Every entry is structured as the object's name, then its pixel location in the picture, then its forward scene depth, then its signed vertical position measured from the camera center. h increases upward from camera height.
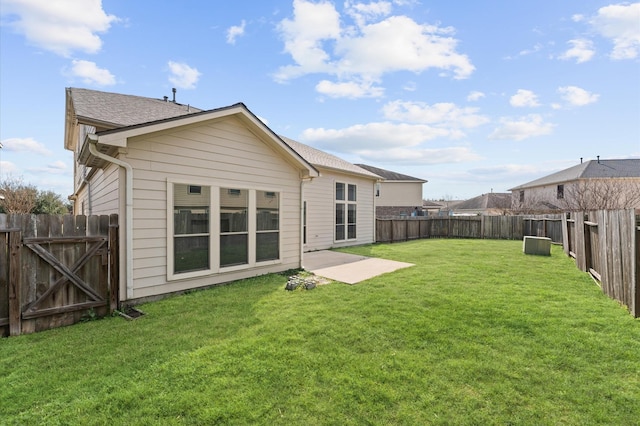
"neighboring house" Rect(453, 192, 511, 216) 39.84 +2.02
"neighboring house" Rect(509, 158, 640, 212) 19.80 +2.44
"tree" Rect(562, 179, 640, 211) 19.41 +1.60
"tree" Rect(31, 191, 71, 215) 19.73 +1.11
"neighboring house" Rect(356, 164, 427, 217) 29.78 +2.47
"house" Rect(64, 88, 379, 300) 4.94 +0.56
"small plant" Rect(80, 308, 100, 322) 4.40 -1.52
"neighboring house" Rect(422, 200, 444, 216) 38.47 +1.42
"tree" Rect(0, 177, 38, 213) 17.41 +1.49
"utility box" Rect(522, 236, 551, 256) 9.91 -1.02
